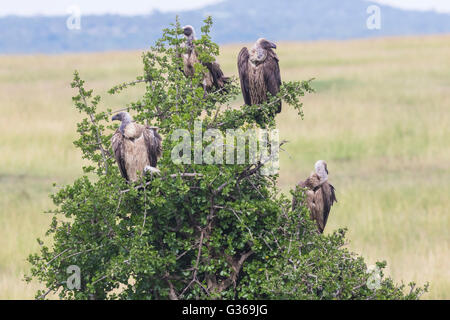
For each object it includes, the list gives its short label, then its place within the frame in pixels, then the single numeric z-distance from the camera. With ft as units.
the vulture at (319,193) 51.96
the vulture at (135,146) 45.34
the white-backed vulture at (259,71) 52.80
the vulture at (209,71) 52.54
